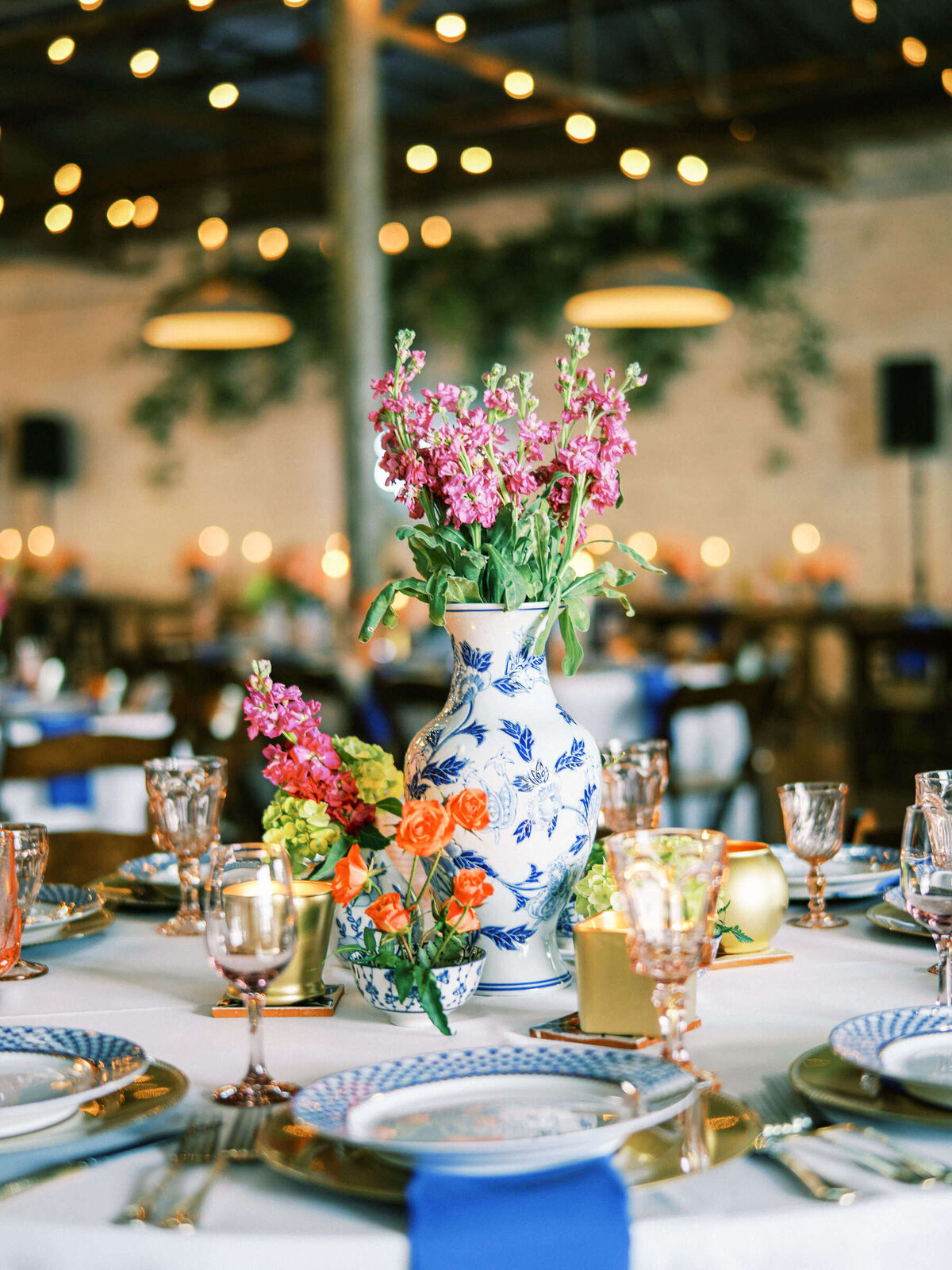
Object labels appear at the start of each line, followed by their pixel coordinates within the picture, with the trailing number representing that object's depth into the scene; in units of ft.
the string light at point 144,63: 9.04
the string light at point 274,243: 18.33
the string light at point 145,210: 13.92
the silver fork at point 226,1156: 2.87
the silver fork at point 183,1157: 2.91
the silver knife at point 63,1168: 3.03
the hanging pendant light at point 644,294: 17.85
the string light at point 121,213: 12.59
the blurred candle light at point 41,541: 38.58
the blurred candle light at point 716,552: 29.84
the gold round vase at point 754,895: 4.66
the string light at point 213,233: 16.40
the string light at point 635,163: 14.63
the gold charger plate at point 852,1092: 3.25
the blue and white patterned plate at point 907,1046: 3.32
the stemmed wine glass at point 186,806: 5.52
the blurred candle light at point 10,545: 38.75
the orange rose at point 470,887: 4.00
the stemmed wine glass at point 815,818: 5.28
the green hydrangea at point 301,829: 4.62
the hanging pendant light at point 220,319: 20.01
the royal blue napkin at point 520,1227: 2.71
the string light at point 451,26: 11.28
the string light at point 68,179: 11.55
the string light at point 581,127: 13.47
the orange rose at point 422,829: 3.89
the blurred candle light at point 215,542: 35.65
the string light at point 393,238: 20.34
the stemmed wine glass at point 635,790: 5.85
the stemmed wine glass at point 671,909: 3.47
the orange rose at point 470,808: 4.06
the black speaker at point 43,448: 36.91
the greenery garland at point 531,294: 28.91
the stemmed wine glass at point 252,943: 3.60
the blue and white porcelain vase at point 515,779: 4.48
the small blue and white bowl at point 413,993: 4.15
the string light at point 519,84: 12.90
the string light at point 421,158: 14.24
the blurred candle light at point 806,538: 28.86
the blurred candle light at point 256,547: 35.06
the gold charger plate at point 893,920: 5.11
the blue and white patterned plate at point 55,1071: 3.26
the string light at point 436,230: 18.93
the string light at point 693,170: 14.10
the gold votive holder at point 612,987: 3.83
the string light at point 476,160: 14.53
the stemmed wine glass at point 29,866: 4.90
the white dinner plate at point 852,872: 5.71
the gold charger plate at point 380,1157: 2.95
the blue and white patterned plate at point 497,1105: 2.86
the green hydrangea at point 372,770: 4.35
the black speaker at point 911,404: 26.84
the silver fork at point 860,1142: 3.00
